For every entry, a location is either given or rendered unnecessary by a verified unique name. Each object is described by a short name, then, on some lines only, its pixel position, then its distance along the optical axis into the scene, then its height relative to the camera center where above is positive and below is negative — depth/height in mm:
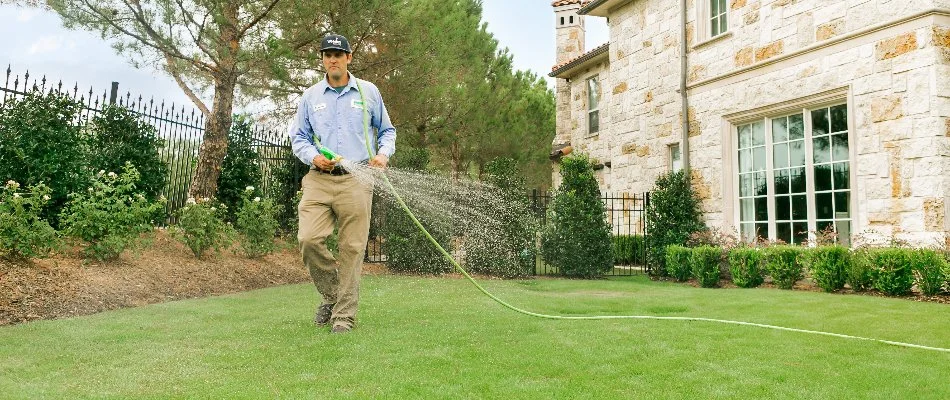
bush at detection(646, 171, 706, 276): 10125 +686
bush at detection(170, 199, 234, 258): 8023 +183
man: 4168 +433
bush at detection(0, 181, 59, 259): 5883 +82
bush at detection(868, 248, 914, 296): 6680 -46
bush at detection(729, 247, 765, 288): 8359 -53
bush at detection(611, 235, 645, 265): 11984 +172
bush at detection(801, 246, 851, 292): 7262 -13
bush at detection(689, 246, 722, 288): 8828 -67
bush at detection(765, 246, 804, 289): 7895 -36
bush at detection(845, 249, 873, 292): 7012 -54
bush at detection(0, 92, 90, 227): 6766 +954
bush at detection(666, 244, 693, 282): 9530 -42
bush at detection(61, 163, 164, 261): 6594 +201
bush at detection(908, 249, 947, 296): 6410 +1
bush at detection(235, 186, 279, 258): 9031 +242
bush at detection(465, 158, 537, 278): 10156 +373
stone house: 7383 +2099
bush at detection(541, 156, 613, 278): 10234 +435
